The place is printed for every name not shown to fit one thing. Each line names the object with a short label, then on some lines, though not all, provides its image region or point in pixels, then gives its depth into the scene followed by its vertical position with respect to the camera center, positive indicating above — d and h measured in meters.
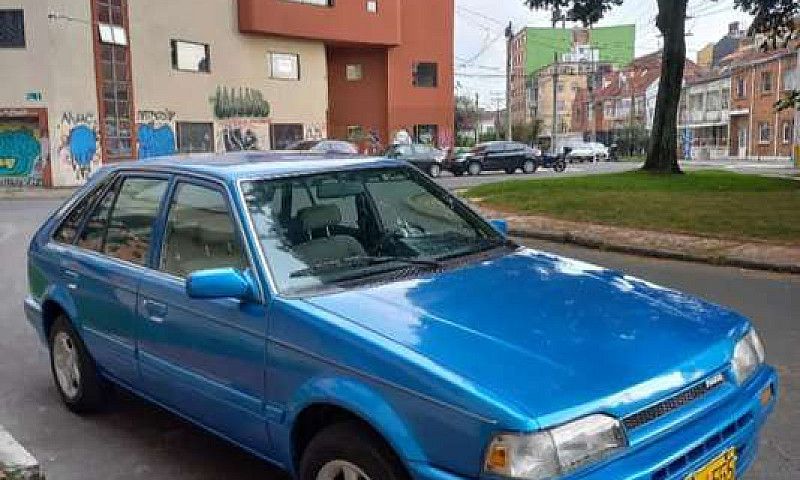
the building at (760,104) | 52.19 +1.61
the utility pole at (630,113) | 67.06 +1.48
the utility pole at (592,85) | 92.94 +5.21
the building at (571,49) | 97.75 +10.18
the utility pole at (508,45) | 44.91 +5.02
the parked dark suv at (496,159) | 35.16 -1.33
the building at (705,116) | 63.96 +0.89
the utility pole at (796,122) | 42.59 +0.16
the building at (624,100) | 79.25 +3.03
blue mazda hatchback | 2.44 -0.78
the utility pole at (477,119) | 97.29 +1.46
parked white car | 54.66 -1.70
